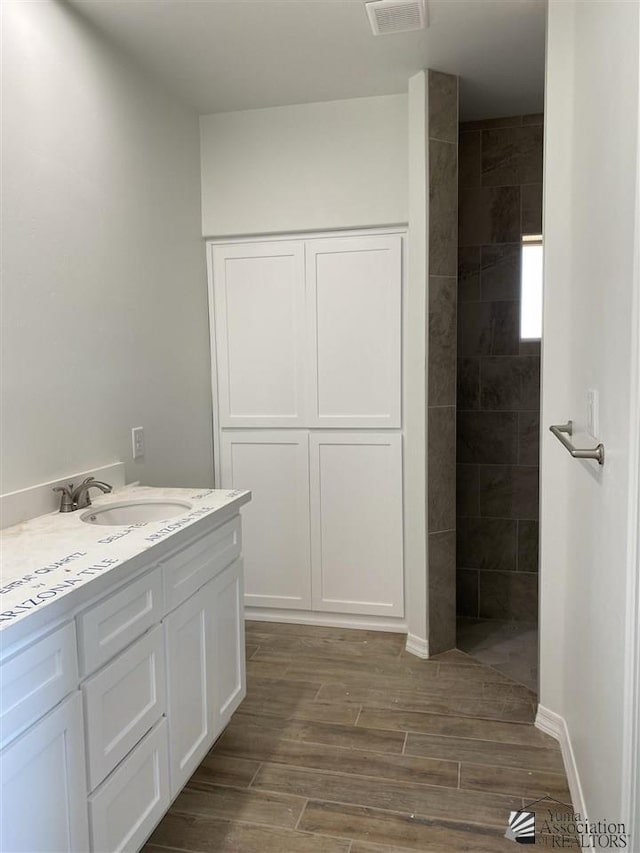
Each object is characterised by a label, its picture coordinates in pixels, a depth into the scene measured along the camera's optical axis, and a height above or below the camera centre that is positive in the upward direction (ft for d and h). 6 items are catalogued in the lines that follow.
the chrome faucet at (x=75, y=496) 6.73 -1.23
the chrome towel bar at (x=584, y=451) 4.92 -0.61
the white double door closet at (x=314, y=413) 10.28 -0.59
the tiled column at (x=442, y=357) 9.24 +0.28
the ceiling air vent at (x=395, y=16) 7.29 +4.20
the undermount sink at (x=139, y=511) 7.02 -1.45
